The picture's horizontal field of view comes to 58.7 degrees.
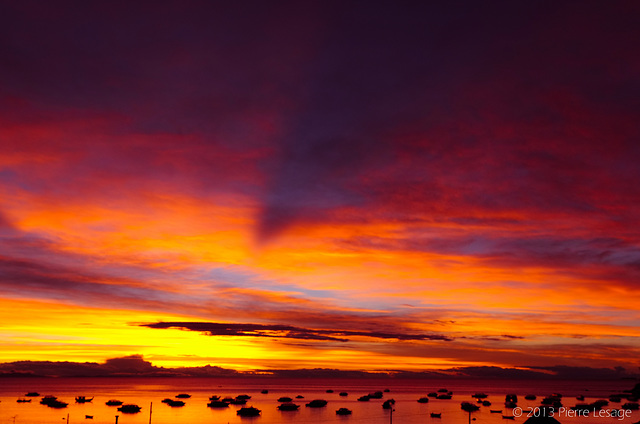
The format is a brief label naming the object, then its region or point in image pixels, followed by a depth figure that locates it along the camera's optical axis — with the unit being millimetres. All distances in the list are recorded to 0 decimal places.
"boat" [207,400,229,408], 165625
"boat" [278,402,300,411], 162250
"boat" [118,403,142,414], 151125
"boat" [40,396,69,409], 164438
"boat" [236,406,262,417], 140000
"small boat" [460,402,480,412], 162875
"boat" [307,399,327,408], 167488
